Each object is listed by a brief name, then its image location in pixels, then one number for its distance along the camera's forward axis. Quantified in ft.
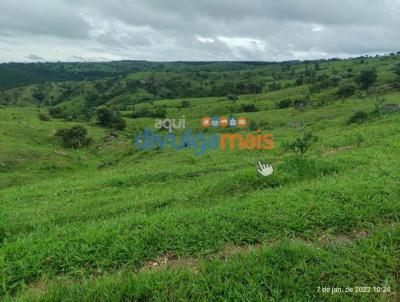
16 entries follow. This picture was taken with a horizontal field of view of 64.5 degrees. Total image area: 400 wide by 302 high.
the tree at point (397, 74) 170.67
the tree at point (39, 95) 518.37
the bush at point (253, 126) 146.10
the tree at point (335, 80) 265.01
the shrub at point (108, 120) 212.23
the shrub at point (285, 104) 223.24
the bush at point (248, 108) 236.43
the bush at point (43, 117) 214.46
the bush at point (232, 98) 295.19
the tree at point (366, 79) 208.44
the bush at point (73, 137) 166.20
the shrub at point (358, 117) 91.35
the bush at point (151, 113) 264.31
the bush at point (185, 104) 301.84
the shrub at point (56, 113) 247.87
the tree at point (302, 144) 38.01
